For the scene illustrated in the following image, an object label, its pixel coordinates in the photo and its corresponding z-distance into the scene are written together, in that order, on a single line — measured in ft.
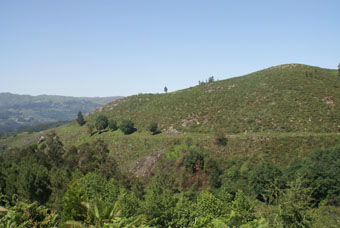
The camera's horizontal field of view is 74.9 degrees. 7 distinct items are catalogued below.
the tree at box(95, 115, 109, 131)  269.60
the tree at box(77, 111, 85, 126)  326.65
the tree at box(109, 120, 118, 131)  265.54
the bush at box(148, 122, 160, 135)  233.72
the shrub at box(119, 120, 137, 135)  248.11
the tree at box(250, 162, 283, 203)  120.78
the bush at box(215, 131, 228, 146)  183.01
